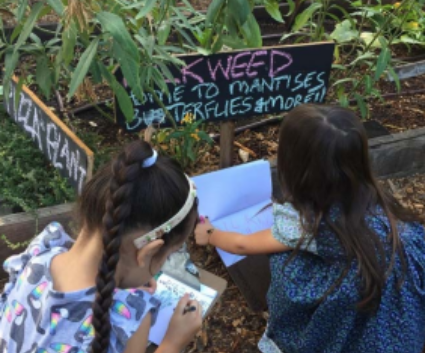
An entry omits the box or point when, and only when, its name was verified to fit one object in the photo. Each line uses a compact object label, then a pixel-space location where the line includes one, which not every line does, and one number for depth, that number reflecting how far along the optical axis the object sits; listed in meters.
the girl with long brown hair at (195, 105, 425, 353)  1.26
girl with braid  0.91
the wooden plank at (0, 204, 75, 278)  1.71
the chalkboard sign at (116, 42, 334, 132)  1.68
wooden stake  1.92
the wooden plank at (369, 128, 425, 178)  2.24
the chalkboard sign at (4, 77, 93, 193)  1.53
